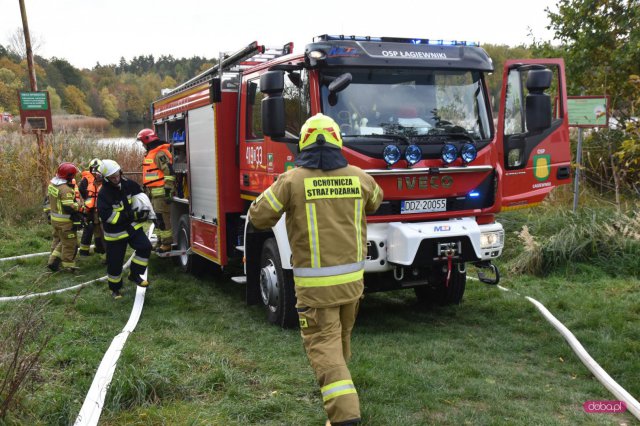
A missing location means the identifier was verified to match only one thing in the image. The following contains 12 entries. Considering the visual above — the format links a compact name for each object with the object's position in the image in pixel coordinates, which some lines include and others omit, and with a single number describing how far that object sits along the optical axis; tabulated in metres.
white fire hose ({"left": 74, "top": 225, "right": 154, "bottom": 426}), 3.46
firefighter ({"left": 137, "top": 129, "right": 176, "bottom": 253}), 8.55
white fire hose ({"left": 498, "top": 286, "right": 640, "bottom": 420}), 3.88
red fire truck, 5.27
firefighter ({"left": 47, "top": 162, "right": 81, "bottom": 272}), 8.85
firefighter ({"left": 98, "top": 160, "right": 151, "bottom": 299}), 7.12
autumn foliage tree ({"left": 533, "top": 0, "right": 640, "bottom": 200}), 11.24
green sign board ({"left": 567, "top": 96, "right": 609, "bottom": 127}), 8.56
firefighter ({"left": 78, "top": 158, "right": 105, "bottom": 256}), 9.58
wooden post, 15.20
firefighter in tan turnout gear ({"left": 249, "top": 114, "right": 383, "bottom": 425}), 3.59
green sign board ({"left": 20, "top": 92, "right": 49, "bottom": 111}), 14.28
